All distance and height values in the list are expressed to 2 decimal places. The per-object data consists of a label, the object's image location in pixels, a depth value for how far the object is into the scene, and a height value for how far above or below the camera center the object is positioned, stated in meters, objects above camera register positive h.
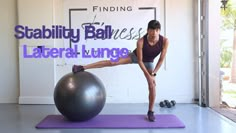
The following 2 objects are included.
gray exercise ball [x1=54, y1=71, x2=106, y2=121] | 3.68 -0.52
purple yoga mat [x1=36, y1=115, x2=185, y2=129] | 3.67 -0.95
